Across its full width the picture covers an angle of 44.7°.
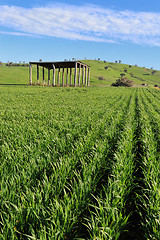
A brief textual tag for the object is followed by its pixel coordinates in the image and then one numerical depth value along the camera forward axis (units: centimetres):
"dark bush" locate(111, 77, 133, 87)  6469
